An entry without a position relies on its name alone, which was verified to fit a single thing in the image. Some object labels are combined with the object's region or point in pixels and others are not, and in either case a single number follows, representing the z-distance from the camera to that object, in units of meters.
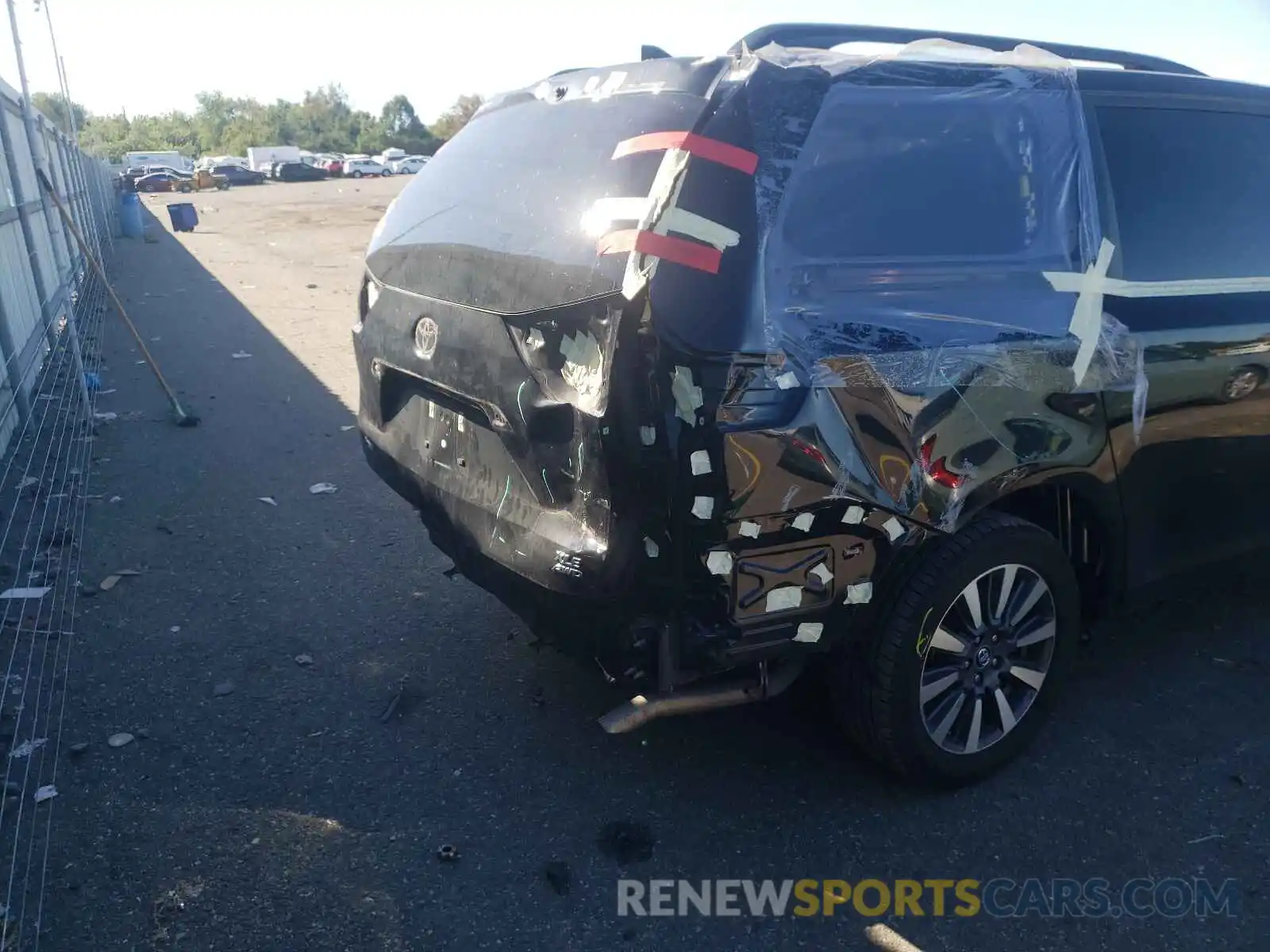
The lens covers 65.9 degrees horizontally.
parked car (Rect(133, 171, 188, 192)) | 51.66
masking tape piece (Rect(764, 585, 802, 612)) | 2.50
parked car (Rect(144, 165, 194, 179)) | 54.97
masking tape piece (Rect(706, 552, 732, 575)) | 2.40
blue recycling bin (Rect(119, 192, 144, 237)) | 25.72
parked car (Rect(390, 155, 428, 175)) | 67.38
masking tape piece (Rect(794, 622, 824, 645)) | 2.58
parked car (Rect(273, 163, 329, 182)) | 62.03
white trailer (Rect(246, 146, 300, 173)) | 70.69
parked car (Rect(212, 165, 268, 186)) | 58.88
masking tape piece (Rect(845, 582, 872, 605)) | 2.61
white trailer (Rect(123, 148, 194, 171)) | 62.47
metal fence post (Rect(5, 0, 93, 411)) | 7.89
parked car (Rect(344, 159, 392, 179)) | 64.25
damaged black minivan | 2.40
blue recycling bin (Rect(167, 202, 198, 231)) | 26.59
